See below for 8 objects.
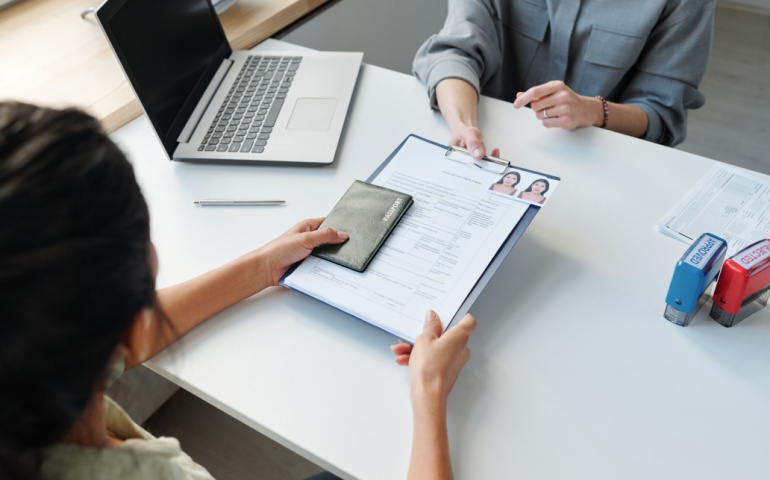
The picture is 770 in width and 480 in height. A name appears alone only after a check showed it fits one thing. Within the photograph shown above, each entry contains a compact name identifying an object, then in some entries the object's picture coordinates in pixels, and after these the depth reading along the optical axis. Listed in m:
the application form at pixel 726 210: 0.85
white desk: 0.64
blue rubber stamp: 0.71
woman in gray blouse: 1.06
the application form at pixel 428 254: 0.75
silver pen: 0.95
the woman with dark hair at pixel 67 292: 0.41
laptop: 0.99
